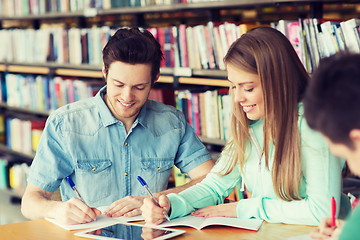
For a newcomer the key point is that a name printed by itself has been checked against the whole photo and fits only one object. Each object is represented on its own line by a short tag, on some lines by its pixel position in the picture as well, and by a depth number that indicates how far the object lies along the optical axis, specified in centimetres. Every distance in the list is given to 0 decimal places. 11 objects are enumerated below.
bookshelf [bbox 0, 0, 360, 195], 279
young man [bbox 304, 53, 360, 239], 116
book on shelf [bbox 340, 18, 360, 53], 229
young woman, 164
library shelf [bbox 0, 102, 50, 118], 412
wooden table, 157
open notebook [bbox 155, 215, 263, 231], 162
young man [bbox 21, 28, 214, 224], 194
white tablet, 157
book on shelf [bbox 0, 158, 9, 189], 464
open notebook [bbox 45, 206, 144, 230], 166
